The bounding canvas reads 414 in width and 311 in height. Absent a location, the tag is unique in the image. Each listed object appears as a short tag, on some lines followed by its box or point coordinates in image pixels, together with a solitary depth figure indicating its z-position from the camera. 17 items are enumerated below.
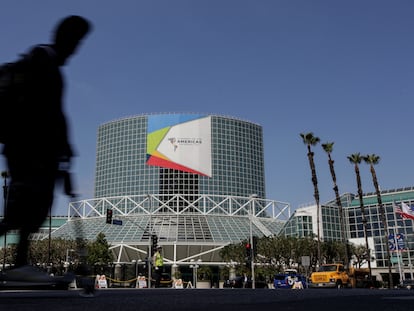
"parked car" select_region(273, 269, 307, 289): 30.61
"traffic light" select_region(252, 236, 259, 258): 32.41
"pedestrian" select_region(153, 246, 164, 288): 22.69
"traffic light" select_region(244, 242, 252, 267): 33.00
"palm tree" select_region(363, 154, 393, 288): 52.81
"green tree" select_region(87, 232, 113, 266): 48.69
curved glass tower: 110.06
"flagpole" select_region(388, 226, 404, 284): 46.38
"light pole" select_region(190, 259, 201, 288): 65.40
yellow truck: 30.12
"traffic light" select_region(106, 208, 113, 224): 33.28
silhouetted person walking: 3.57
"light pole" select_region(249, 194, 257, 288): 32.76
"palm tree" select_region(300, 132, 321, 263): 52.59
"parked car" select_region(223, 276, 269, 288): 36.59
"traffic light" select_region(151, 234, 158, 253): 35.59
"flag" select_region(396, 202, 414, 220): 45.46
